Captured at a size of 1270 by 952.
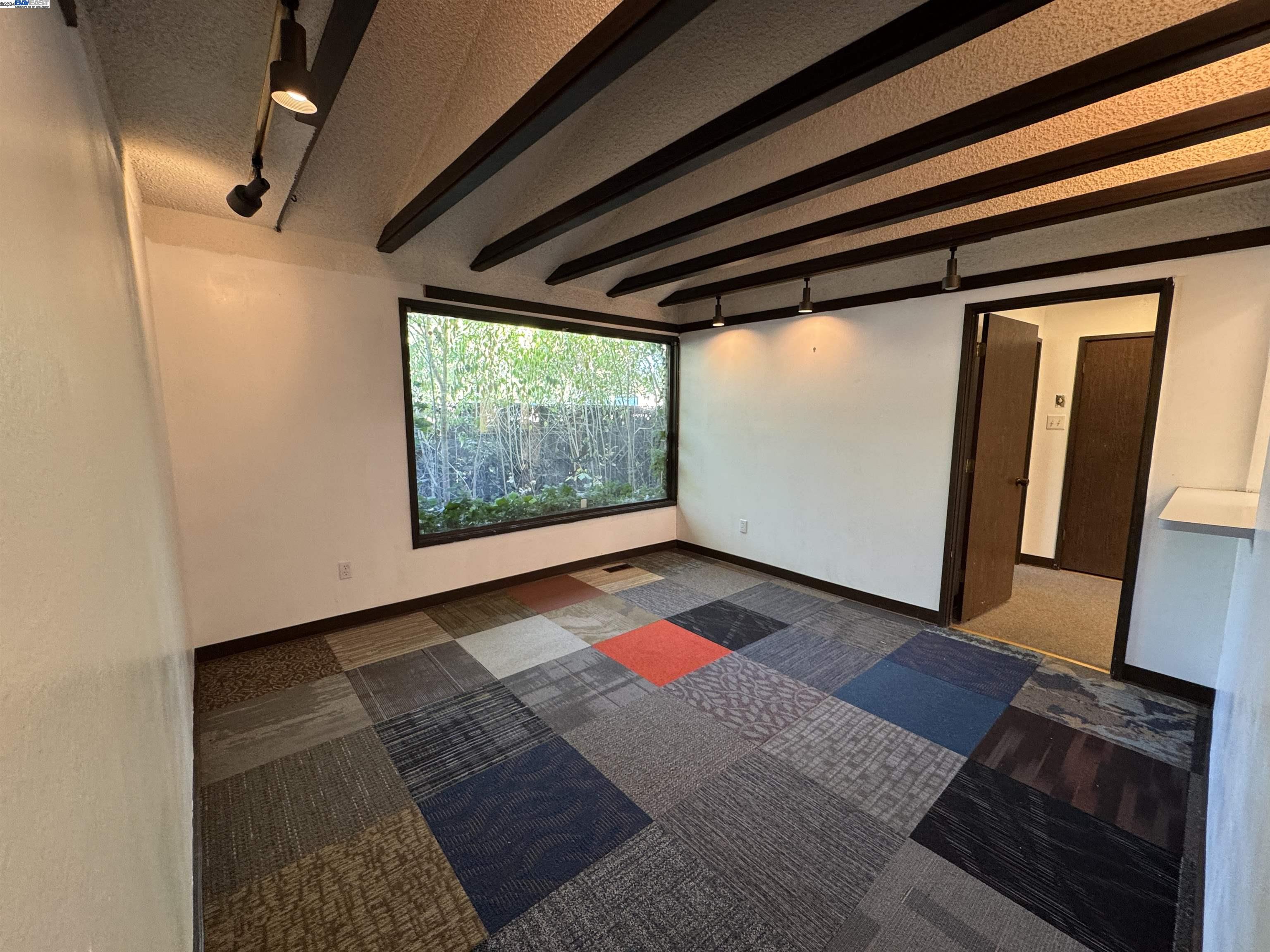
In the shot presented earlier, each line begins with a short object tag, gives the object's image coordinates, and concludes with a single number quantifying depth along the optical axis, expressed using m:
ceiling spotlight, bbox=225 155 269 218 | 2.03
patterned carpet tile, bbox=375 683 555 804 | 2.04
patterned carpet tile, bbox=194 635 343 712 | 2.56
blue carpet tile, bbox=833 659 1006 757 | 2.32
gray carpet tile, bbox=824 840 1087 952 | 1.42
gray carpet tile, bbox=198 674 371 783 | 2.11
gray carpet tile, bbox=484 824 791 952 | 1.41
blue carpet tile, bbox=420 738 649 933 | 1.57
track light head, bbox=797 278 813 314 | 3.35
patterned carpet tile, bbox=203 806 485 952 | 1.40
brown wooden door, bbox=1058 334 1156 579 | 4.25
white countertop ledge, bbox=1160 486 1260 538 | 1.80
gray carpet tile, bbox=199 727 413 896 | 1.65
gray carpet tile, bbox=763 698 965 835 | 1.91
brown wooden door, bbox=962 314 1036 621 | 3.35
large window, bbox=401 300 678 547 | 3.57
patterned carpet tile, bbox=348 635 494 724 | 2.51
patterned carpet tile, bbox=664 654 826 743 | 2.38
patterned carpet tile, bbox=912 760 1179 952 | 1.48
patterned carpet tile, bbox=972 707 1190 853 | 1.84
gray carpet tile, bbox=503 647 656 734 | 2.44
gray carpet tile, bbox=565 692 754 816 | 1.97
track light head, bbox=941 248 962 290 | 2.64
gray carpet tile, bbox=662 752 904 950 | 1.52
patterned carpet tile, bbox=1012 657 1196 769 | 2.26
